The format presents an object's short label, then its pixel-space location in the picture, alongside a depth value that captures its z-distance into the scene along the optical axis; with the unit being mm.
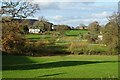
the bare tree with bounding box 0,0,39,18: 27010
